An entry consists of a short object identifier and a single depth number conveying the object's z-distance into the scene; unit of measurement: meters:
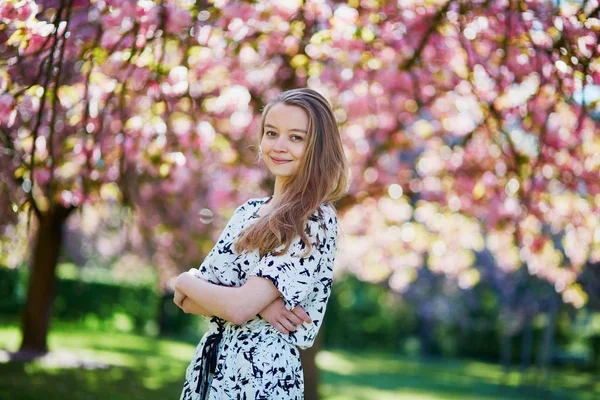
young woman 2.48
